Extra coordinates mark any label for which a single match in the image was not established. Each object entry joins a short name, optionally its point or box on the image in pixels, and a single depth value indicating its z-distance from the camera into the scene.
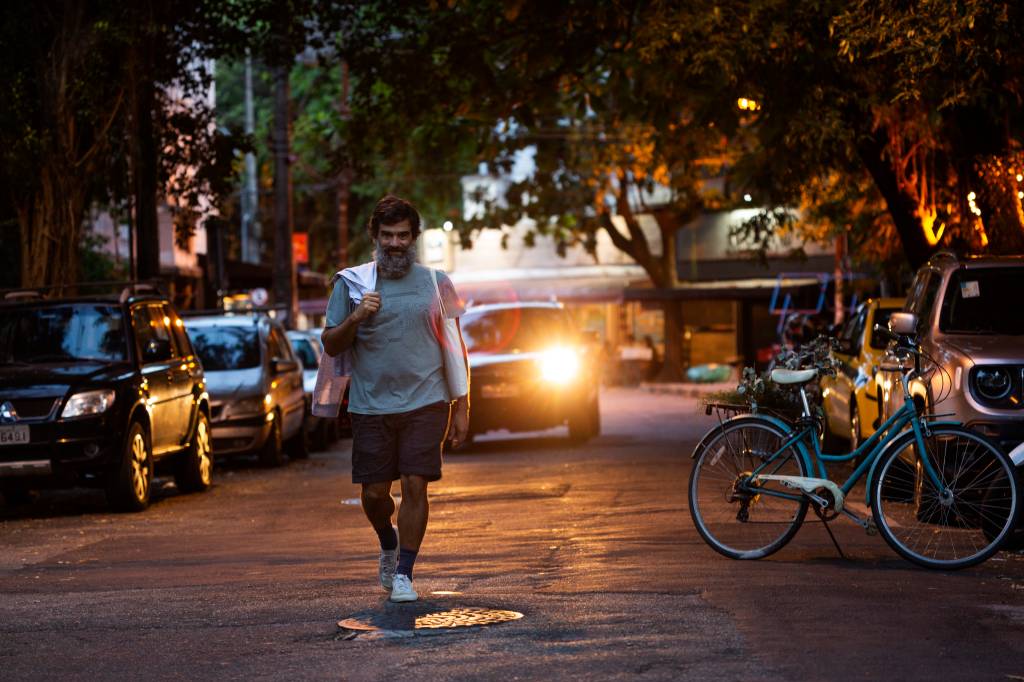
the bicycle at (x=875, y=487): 10.12
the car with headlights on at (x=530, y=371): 23.09
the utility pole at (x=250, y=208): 62.59
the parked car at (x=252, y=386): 21.08
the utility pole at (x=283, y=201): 35.34
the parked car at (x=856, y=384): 16.42
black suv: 15.23
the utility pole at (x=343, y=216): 49.12
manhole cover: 8.25
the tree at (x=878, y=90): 16.12
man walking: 9.16
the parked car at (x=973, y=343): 12.34
